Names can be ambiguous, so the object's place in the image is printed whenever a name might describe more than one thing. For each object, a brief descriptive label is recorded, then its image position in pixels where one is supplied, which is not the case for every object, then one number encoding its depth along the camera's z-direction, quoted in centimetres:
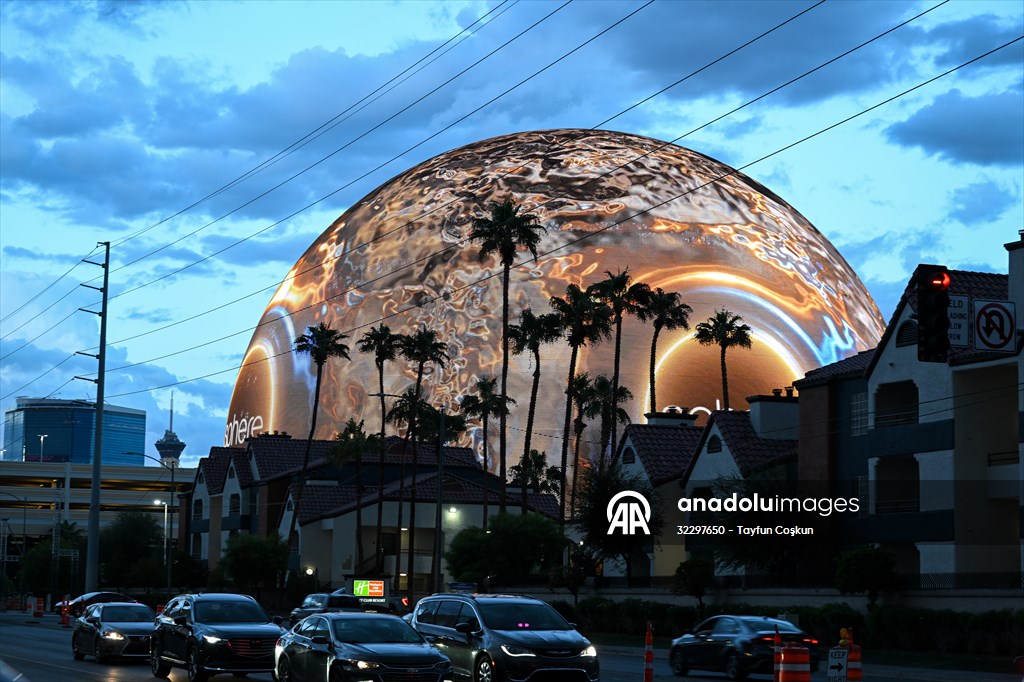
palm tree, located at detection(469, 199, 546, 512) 7406
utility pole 6108
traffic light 2038
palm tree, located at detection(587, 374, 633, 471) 8616
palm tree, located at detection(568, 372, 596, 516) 8750
